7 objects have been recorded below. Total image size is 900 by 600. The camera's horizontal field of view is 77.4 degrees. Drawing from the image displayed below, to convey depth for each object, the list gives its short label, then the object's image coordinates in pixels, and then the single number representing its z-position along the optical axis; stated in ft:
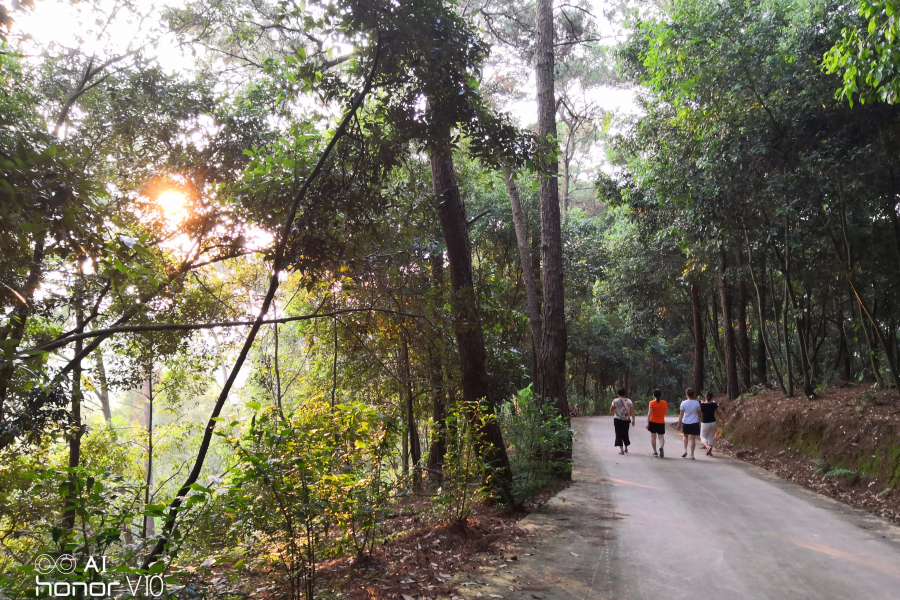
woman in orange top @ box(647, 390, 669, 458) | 46.50
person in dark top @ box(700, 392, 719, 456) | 47.06
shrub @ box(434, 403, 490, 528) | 22.68
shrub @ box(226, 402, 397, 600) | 12.98
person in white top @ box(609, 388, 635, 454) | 47.09
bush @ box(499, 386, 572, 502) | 30.50
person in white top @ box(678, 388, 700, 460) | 45.93
